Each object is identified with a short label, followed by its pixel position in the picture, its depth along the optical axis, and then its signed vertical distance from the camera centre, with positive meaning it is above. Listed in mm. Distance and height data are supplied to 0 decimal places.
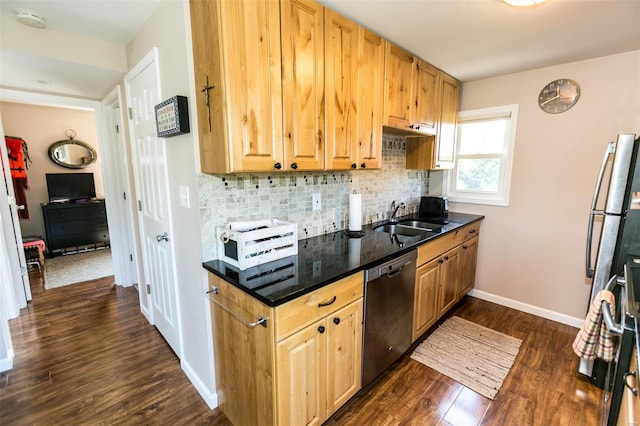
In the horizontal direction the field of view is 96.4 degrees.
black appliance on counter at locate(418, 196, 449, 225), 3043 -390
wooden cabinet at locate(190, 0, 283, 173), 1297 +429
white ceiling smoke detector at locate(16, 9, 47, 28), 1711 +955
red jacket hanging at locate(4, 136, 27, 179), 3920 +233
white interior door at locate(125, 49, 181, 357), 1931 -163
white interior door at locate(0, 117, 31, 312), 2766 -648
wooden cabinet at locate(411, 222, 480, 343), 2199 -902
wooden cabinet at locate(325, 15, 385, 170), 1737 +516
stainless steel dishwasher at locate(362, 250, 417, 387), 1714 -905
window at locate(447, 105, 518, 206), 2918 +157
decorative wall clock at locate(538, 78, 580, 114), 2500 +663
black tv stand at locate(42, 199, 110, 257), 4594 -859
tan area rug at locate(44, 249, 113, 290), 3681 -1330
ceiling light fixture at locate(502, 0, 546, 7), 1508 +886
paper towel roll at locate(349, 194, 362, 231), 2295 -321
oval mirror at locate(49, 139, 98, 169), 4840 +358
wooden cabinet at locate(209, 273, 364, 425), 1291 -905
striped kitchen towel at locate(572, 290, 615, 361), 1577 -941
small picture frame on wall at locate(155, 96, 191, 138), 1541 +317
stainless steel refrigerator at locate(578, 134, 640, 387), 1767 -323
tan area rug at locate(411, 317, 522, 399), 2004 -1434
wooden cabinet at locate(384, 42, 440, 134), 2176 +650
